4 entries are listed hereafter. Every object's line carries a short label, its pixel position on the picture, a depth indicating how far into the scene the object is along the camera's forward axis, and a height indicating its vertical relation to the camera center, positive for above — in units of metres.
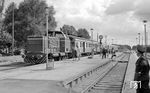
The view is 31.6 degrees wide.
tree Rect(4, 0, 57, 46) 58.16 +6.63
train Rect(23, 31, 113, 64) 27.50 +0.16
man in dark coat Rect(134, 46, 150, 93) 7.71 -0.72
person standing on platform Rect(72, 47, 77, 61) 33.00 -0.50
